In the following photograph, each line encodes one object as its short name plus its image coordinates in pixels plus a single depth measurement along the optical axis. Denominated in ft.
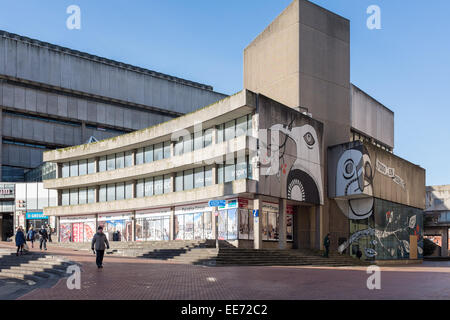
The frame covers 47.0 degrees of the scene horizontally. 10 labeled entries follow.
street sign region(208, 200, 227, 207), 93.79
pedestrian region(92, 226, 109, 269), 64.95
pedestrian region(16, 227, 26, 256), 86.74
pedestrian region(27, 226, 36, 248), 129.59
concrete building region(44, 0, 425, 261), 116.06
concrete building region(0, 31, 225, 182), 219.82
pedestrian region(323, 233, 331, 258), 109.60
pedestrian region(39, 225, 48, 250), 109.40
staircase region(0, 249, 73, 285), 63.72
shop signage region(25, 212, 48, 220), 195.31
